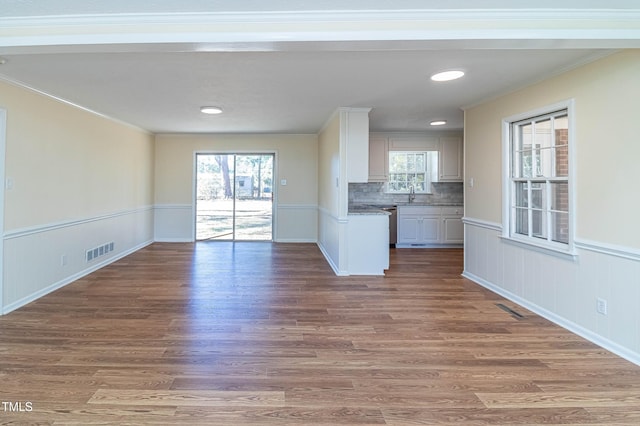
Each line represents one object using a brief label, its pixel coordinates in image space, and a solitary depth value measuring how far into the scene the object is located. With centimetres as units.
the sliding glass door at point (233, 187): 779
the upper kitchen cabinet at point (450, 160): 731
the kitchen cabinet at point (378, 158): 728
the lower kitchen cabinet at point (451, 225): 740
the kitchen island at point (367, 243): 509
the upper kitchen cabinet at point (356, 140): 495
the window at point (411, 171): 756
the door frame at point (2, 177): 338
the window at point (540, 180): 329
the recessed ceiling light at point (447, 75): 330
